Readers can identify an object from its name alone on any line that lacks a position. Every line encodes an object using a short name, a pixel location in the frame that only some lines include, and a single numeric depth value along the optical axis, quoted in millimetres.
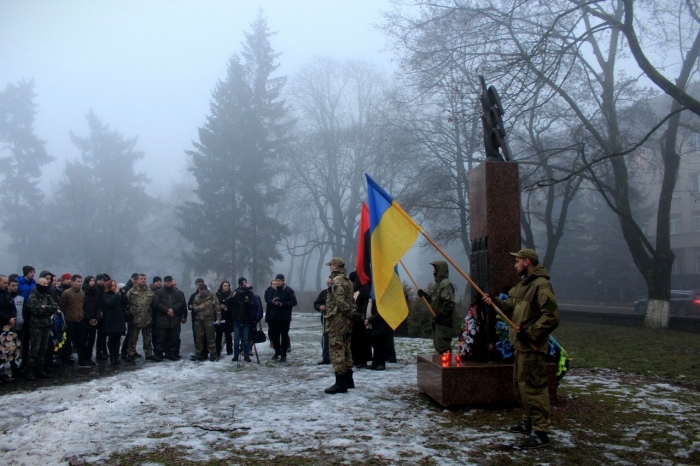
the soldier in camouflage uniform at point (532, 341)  5793
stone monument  7344
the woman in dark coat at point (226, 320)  13492
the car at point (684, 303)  29312
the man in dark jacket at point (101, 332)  12626
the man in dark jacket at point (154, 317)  13086
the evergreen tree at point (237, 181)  39406
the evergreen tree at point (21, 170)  48719
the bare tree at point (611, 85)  14844
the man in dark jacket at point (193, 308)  12867
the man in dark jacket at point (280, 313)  12445
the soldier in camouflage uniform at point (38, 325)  10336
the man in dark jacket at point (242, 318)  12289
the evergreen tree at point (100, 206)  46953
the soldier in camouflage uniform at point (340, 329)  8586
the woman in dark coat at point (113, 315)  12320
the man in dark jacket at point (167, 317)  12883
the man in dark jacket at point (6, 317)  10055
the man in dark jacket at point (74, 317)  11953
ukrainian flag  7770
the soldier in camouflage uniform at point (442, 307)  9172
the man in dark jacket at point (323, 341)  11969
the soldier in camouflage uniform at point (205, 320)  12680
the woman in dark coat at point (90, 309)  12219
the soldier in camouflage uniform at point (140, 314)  12758
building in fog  44000
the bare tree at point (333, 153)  40281
